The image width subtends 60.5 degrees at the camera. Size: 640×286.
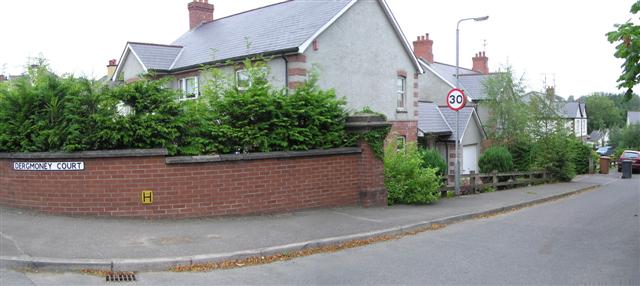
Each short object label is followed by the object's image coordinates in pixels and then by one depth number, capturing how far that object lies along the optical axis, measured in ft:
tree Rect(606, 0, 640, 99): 31.09
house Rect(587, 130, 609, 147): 307.37
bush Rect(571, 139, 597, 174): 121.85
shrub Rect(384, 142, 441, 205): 44.19
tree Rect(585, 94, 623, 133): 338.54
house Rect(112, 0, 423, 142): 61.98
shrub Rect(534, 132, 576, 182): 83.15
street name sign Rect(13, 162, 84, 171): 32.45
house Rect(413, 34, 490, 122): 116.26
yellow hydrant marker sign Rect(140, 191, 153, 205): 32.65
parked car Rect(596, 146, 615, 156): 213.79
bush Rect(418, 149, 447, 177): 65.99
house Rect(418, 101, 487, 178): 90.67
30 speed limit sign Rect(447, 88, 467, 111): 53.57
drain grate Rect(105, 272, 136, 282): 22.18
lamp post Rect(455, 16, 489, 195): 56.95
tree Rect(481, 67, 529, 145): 100.58
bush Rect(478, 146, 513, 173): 79.82
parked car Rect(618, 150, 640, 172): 135.54
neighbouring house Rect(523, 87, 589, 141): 96.73
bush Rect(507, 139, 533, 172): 91.84
